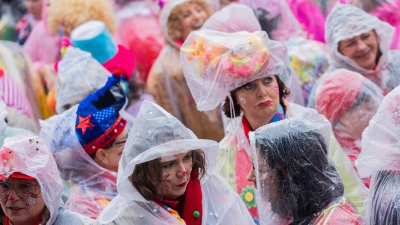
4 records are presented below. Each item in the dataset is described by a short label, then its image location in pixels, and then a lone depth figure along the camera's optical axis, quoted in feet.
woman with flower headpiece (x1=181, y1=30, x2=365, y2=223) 25.70
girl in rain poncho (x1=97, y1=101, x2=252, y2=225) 20.87
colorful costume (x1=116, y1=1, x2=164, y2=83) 39.15
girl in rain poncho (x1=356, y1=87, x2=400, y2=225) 18.52
